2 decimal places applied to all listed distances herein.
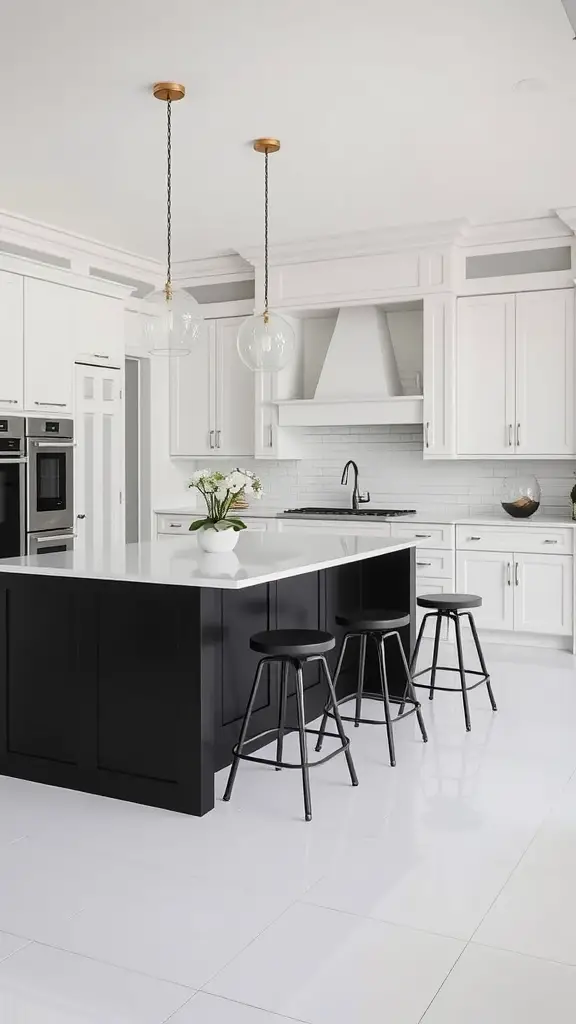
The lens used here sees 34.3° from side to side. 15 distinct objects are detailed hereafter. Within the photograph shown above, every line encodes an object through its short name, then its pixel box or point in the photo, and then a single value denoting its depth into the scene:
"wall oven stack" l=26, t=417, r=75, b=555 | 5.99
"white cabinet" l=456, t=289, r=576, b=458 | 6.37
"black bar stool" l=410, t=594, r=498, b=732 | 4.65
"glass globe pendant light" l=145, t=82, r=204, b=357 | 4.00
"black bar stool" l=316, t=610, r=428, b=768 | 3.97
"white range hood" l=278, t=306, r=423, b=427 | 6.85
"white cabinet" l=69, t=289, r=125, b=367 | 6.60
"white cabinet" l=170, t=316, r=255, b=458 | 7.50
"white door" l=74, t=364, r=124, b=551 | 6.68
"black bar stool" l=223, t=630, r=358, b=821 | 3.38
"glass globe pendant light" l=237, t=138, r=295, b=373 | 4.40
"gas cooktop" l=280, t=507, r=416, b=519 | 6.72
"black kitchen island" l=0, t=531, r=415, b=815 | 3.37
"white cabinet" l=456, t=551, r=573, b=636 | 6.16
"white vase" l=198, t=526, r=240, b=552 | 3.99
